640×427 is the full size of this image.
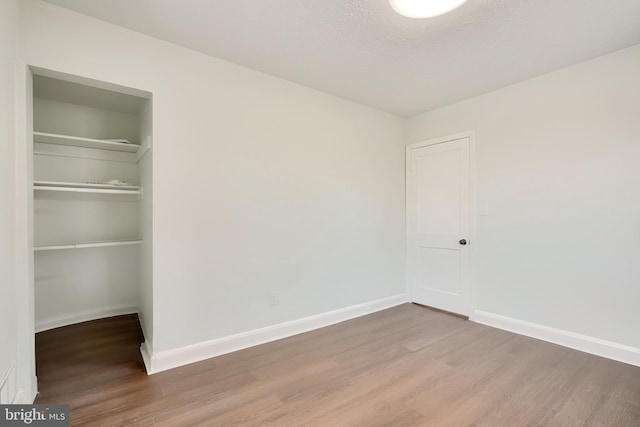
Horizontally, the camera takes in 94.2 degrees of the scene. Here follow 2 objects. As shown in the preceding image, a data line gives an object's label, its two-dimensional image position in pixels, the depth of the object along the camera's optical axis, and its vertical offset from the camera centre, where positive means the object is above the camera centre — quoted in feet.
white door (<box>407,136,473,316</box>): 11.51 -0.54
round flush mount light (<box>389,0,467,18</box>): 5.25 +3.68
